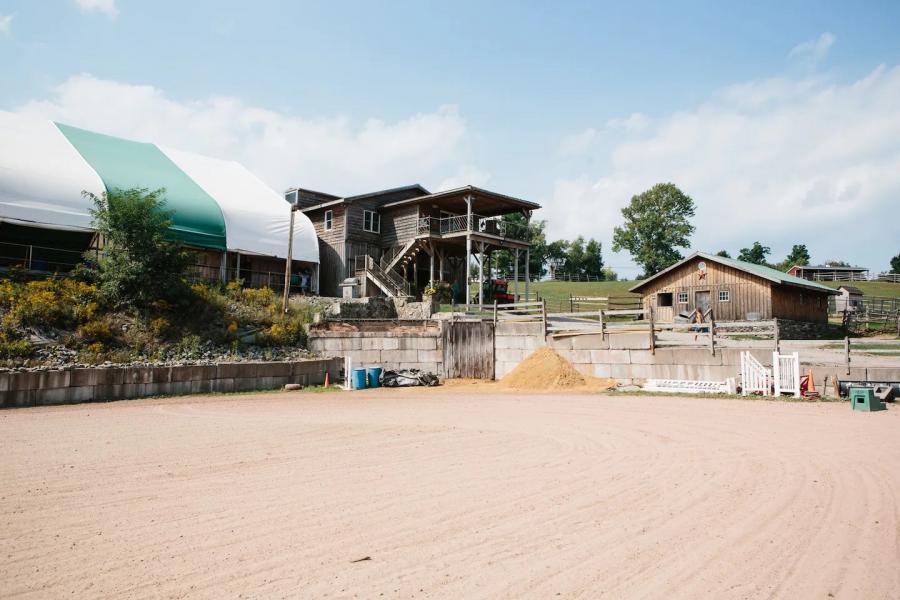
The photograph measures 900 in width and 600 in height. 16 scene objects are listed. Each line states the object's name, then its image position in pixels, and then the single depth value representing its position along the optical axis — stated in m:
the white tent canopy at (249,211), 27.03
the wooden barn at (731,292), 28.78
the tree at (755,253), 95.25
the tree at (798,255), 100.21
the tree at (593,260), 85.75
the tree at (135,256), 18.25
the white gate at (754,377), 14.62
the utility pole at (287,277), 23.15
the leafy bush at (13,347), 14.59
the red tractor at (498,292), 32.16
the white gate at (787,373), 14.04
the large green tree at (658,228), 70.75
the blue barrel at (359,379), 19.23
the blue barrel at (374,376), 19.76
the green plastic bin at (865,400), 11.95
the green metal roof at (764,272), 28.58
